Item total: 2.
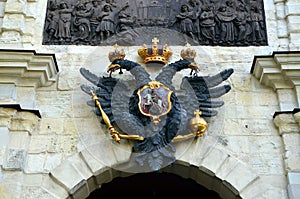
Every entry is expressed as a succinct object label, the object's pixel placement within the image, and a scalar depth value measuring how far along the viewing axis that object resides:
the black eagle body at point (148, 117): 6.52
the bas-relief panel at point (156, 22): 7.57
